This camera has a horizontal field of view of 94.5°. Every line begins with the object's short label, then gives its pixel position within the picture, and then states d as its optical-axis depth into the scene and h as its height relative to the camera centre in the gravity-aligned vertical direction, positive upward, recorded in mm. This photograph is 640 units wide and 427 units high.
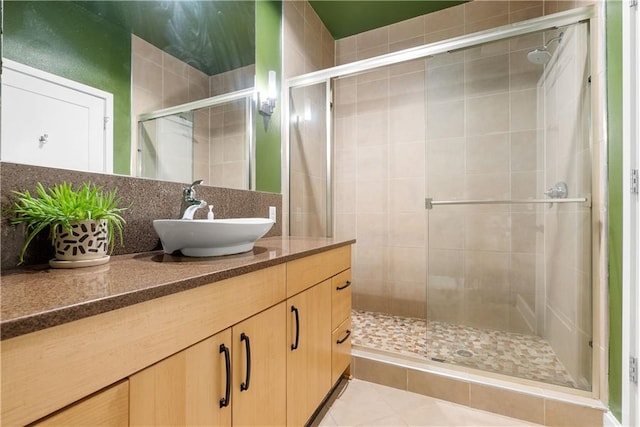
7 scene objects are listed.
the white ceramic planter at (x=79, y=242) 740 -73
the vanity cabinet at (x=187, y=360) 430 -298
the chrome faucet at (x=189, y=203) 1104 +39
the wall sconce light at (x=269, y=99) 1864 +738
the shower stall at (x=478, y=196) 1555 +121
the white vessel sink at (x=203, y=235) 880 -69
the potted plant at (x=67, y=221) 737 -21
